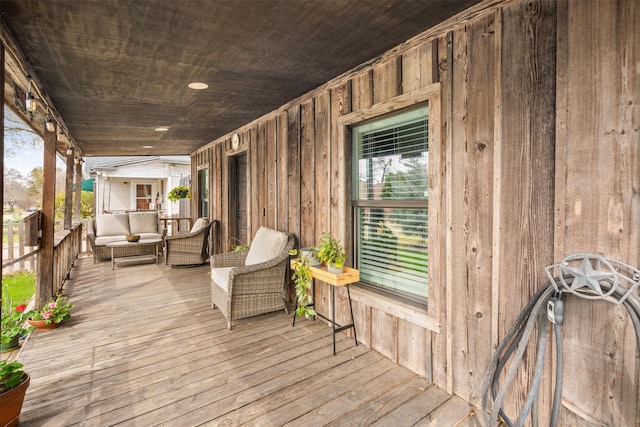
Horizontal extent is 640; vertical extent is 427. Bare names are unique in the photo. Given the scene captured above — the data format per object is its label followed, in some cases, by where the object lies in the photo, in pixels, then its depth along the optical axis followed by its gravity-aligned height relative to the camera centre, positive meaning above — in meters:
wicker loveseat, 6.06 -0.39
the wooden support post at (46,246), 3.45 -0.39
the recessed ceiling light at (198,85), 3.10 +1.26
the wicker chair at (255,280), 3.03 -0.70
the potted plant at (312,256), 2.88 -0.42
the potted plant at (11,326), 2.57 -1.00
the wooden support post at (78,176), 6.68 +0.77
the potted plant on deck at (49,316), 2.97 -1.02
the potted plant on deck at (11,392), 1.63 -0.98
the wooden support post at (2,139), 1.92 +0.45
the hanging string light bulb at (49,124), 3.45 +0.96
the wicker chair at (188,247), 5.41 -0.64
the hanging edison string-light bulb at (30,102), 2.59 +0.90
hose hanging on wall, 1.29 -0.42
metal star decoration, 1.33 -0.28
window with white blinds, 2.33 +0.08
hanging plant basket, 7.35 +0.42
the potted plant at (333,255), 2.60 -0.38
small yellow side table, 2.52 -0.55
